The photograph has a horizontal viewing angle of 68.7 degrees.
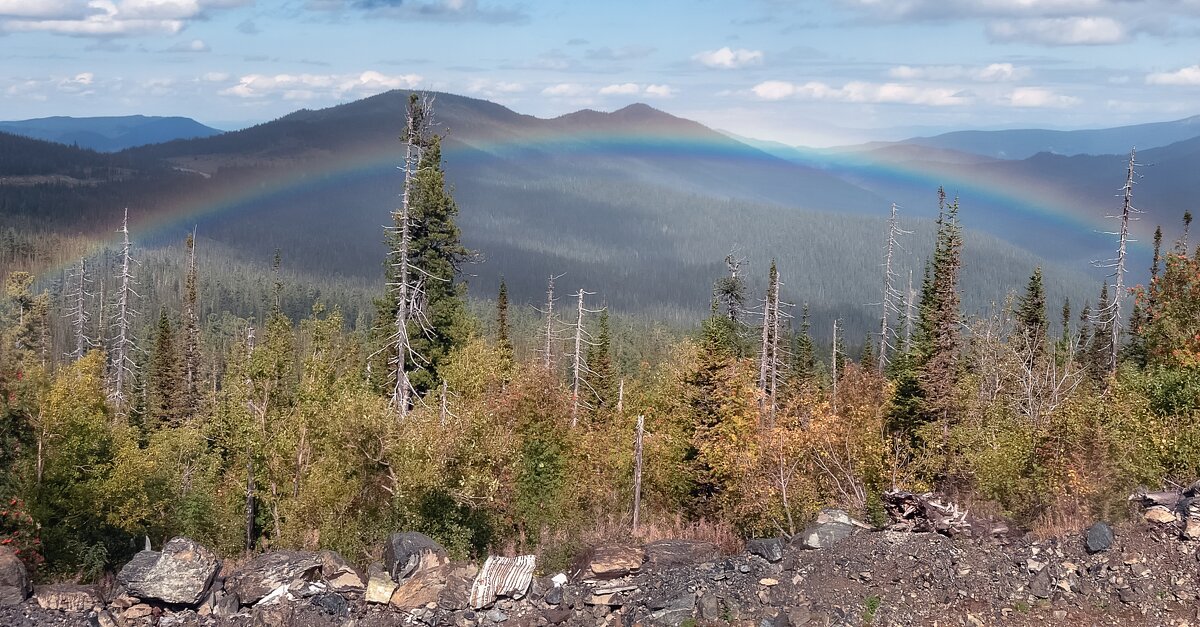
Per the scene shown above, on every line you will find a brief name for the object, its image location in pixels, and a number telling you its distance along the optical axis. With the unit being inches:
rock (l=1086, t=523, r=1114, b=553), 718.4
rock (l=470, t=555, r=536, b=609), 725.9
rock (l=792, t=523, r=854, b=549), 791.1
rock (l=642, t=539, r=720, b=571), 782.5
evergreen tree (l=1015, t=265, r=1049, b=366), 2596.0
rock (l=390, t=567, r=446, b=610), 728.3
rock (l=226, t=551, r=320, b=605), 727.7
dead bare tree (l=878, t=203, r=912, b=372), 2325.3
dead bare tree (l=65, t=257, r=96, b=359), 2693.9
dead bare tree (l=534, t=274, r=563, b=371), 2305.6
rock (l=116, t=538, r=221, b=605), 709.9
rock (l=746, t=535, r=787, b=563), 772.0
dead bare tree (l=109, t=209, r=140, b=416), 2234.3
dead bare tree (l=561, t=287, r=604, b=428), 1820.0
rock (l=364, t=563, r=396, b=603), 729.6
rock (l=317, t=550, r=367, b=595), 749.9
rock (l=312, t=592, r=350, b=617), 717.9
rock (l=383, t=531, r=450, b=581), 764.6
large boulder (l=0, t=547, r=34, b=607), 701.3
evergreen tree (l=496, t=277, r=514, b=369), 2016.5
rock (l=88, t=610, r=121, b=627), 690.2
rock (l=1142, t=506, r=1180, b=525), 748.0
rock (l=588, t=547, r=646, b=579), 757.9
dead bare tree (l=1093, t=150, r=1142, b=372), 2054.6
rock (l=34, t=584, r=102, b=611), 706.8
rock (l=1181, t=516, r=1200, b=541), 718.5
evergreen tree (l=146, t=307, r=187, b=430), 2593.5
